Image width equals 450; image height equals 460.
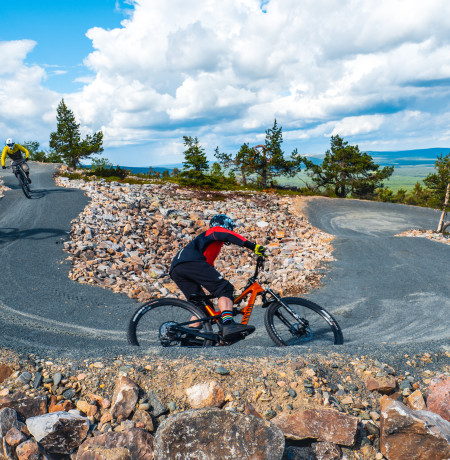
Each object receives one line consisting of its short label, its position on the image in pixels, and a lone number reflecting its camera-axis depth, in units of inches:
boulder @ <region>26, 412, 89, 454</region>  134.7
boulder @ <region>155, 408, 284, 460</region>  129.7
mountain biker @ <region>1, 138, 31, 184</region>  682.8
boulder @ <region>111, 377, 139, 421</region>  149.7
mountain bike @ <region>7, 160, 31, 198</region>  723.4
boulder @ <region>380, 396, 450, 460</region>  137.9
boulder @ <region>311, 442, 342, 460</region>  140.6
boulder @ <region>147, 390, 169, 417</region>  151.9
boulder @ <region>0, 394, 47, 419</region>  145.0
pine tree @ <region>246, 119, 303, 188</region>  1818.4
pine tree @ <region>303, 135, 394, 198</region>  1840.6
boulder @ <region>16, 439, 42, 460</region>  132.3
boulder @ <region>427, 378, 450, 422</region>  158.1
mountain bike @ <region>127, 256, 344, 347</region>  228.7
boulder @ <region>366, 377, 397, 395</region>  172.6
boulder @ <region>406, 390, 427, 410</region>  164.6
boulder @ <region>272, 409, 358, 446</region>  144.0
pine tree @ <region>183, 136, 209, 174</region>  1444.4
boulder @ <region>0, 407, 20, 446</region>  136.4
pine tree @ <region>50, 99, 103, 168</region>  1860.4
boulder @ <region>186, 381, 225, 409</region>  156.3
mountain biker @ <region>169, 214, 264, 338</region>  227.6
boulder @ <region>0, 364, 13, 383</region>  165.0
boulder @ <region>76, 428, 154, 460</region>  133.9
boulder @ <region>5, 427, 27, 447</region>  134.2
